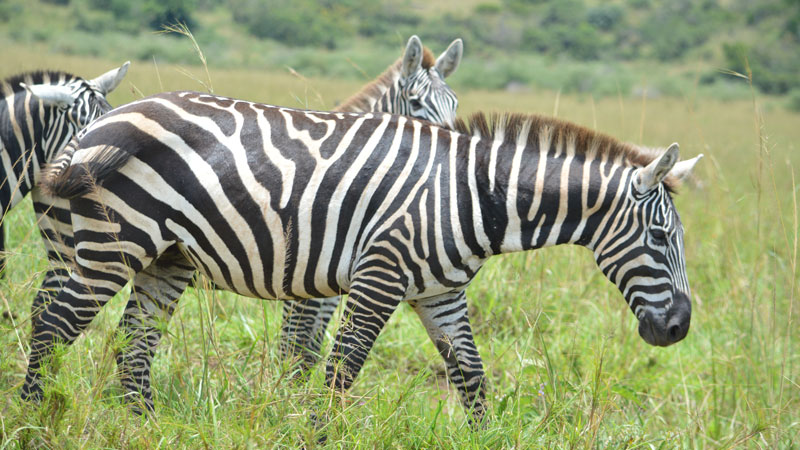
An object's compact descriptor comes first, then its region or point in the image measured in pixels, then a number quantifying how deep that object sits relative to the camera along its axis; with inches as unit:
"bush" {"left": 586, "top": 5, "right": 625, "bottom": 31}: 4119.1
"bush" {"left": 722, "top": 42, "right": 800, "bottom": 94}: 2856.8
